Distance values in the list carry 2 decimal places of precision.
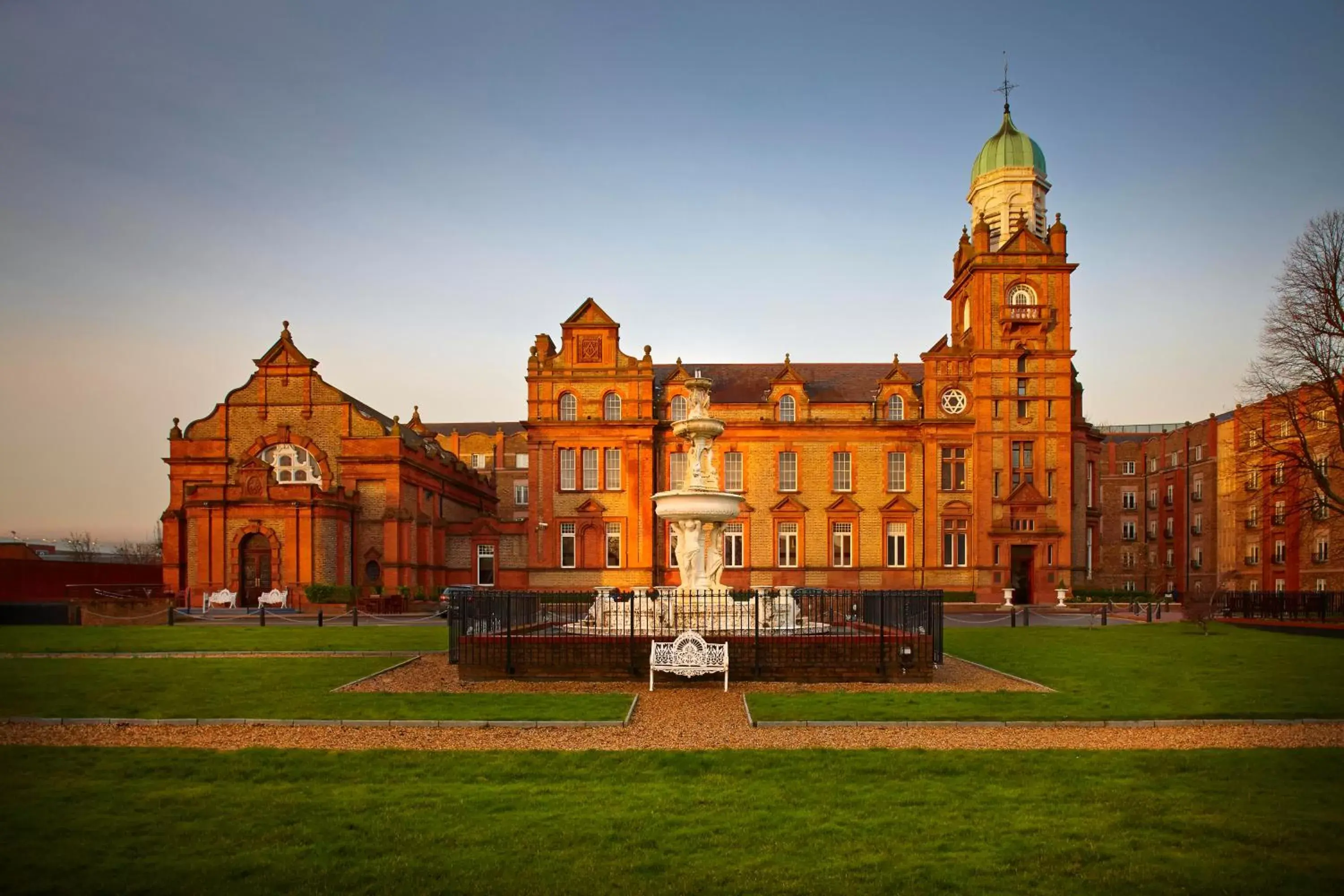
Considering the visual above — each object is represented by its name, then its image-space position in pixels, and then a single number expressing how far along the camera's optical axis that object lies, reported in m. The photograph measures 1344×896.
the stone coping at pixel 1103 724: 12.85
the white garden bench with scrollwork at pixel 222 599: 41.75
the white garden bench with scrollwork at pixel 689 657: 16.19
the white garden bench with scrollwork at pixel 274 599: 41.38
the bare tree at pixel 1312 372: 31.75
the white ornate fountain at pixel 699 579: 20.84
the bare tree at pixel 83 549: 79.88
